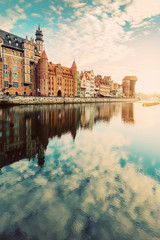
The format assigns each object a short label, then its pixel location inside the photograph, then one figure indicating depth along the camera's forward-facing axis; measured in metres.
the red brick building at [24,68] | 60.66
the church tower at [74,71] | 97.88
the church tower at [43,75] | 71.29
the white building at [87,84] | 108.12
